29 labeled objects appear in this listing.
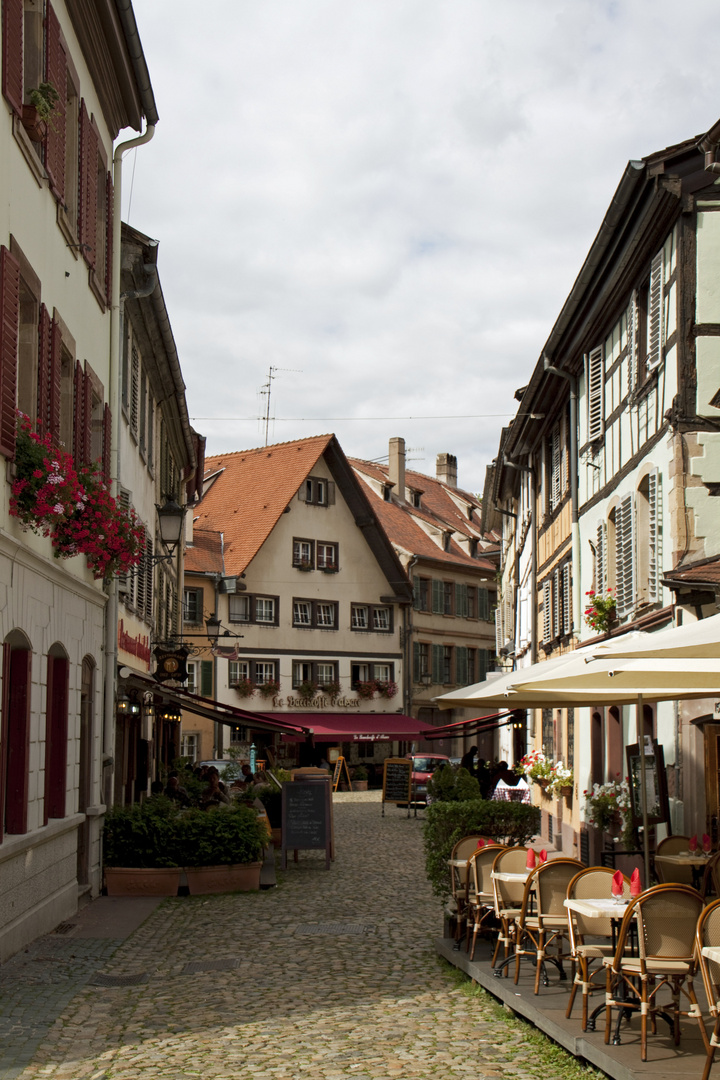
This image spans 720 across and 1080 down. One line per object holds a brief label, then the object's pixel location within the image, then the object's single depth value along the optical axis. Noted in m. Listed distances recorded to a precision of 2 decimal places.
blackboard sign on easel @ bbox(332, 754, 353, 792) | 41.00
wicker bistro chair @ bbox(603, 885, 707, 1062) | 6.86
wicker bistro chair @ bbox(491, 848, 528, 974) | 9.02
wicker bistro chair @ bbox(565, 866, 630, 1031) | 7.43
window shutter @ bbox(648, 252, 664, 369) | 13.60
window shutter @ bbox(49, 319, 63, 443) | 11.52
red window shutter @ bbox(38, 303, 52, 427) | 11.12
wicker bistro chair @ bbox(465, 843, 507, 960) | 9.56
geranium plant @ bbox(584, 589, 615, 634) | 16.03
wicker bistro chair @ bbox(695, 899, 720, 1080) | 5.78
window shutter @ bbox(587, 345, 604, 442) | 17.31
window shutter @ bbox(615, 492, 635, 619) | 14.89
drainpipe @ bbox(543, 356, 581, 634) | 19.22
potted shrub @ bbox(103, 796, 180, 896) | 14.48
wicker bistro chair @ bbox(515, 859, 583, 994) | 8.54
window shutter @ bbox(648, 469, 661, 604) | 13.54
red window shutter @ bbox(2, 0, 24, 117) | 9.48
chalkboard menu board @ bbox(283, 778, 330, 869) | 17.92
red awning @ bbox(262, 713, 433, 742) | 39.62
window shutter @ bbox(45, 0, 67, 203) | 11.11
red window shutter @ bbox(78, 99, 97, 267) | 13.20
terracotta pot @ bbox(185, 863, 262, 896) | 14.73
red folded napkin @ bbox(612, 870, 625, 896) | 7.75
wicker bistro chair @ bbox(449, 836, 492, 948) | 10.28
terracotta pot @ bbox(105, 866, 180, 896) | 14.44
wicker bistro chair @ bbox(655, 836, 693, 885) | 10.77
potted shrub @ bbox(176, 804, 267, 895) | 14.77
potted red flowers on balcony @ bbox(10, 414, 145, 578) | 9.75
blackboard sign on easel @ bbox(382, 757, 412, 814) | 31.69
